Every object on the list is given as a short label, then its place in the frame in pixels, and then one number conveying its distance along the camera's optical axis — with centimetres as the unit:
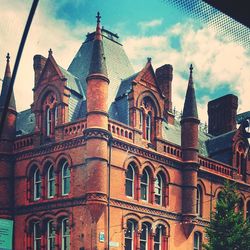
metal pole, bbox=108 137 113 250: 2580
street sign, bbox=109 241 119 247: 2544
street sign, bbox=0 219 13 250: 2804
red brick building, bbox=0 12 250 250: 2567
